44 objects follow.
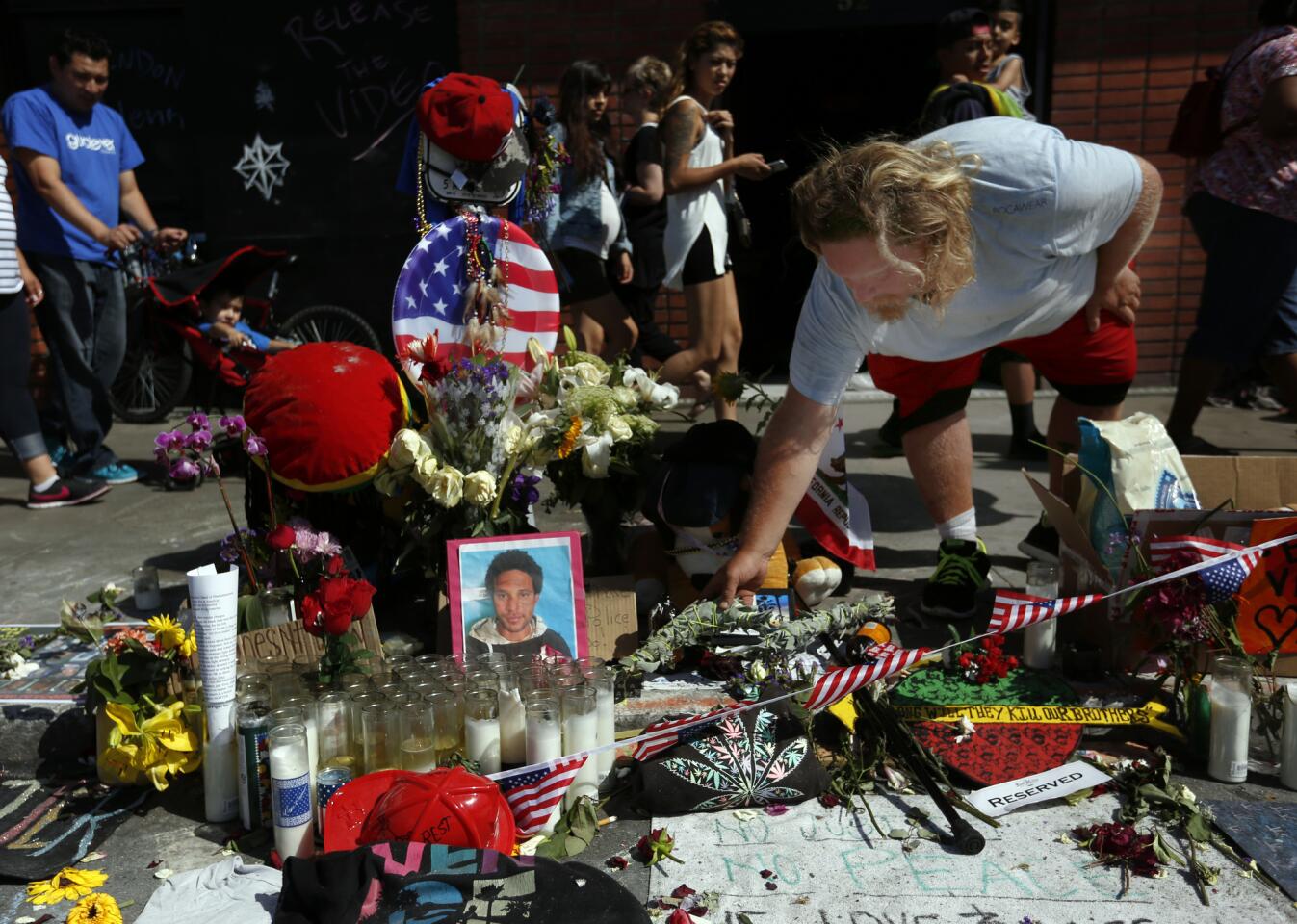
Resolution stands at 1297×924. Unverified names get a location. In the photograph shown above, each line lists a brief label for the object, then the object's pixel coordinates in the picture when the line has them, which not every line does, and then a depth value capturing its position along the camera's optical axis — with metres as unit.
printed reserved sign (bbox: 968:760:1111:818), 2.64
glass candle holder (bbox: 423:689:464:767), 2.67
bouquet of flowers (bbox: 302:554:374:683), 2.69
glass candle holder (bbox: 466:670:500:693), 2.72
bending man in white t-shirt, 2.72
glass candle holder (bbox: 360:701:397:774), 2.60
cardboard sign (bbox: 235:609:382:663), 2.90
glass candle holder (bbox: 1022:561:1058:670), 3.23
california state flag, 3.67
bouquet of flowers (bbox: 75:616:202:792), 2.73
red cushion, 3.21
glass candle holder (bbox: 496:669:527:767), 2.73
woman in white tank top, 5.24
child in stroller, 5.89
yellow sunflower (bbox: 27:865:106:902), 2.42
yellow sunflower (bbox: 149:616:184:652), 2.78
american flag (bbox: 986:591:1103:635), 3.00
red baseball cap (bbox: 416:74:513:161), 3.77
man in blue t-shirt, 5.30
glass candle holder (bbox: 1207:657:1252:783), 2.72
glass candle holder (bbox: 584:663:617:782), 2.73
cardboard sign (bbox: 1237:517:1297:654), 3.04
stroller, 5.89
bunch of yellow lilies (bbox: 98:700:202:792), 2.72
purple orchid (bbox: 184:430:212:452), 3.11
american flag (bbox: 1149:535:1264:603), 2.91
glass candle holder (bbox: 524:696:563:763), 2.62
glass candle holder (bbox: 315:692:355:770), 2.62
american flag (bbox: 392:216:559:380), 3.66
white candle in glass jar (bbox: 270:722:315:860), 2.44
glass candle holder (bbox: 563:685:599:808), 2.67
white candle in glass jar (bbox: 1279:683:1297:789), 2.71
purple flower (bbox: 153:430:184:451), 3.08
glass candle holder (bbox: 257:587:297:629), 3.14
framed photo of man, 3.07
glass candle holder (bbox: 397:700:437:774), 2.60
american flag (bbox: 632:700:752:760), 2.72
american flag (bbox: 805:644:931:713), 2.76
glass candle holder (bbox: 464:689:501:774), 2.66
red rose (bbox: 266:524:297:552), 2.98
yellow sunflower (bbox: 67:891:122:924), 2.27
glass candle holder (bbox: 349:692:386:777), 2.62
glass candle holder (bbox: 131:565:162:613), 3.78
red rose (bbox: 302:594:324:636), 2.73
